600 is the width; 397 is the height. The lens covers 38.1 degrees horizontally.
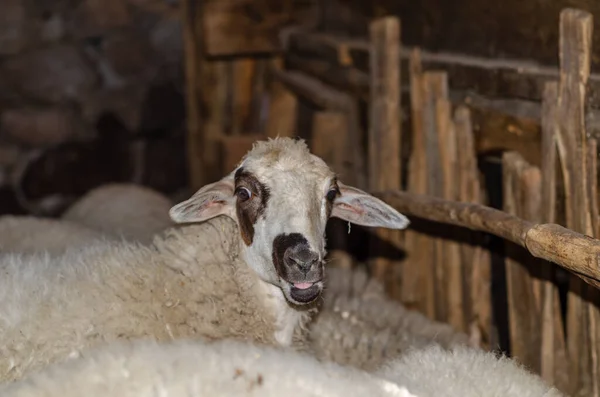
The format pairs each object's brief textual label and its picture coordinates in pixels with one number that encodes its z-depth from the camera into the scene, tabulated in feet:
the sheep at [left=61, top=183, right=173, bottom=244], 19.28
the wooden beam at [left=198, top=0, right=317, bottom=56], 25.04
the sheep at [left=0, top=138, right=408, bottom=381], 11.43
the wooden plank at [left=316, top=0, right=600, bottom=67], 14.16
